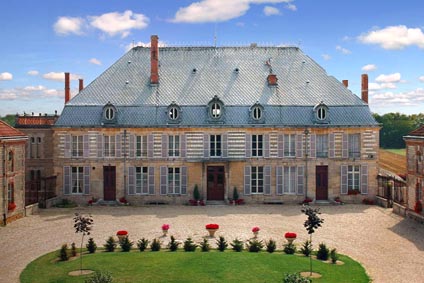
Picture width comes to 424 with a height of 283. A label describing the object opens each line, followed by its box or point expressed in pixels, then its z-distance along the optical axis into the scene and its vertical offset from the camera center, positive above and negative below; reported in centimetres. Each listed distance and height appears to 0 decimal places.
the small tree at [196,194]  4097 -437
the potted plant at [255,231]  2806 -518
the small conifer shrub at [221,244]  2512 -535
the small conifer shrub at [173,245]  2533 -542
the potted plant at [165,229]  2891 -517
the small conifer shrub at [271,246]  2500 -543
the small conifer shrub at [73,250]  2443 -546
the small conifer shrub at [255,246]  2505 -545
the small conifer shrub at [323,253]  2375 -549
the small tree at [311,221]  2159 -354
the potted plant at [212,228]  2861 -510
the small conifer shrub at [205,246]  2502 -542
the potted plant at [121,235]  2673 -511
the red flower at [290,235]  2616 -507
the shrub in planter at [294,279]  1588 -456
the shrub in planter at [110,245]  2538 -539
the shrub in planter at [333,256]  2311 -554
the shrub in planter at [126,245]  2527 -536
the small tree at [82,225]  2214 -378
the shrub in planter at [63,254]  2361 -543
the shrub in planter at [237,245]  2511 -540
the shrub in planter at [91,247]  2505 -540
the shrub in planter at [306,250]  2445 -550
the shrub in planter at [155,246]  2525 -541
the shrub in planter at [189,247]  2512 -545
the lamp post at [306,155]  4128 -111
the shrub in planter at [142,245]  2533 -538
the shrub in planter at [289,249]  2481 -552
